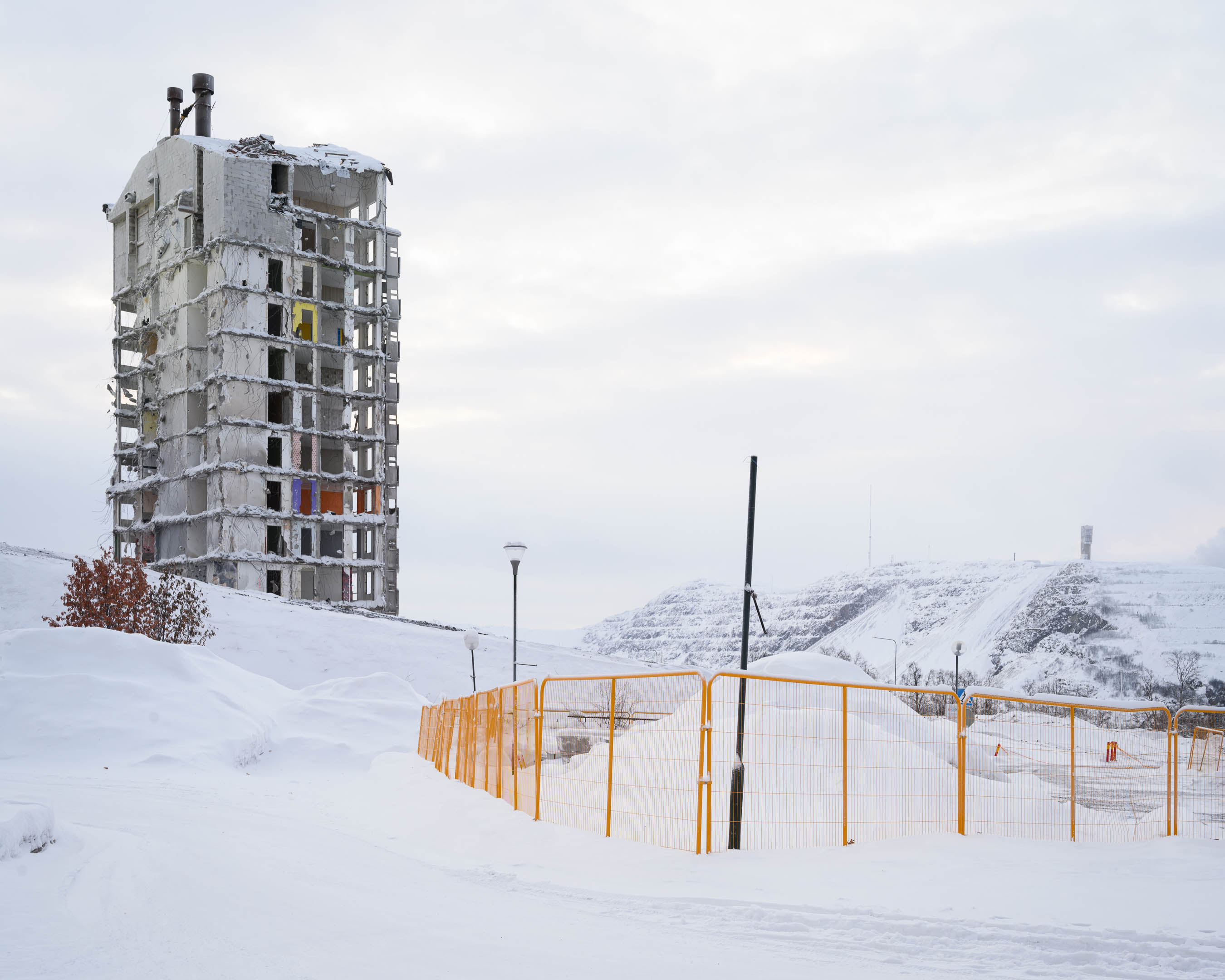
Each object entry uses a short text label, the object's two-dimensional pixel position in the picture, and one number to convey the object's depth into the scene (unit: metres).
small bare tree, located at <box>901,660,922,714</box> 109.09
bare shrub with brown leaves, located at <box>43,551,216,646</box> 40.78
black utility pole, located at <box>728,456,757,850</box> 11.80
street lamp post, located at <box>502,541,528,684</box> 27.09
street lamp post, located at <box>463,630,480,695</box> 32.10
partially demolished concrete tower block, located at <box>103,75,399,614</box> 66.44
